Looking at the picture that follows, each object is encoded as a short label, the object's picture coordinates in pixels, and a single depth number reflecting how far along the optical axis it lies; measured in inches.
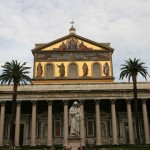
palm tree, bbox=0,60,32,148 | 992.2
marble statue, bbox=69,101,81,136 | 709.4
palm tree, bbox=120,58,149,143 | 1060.4
